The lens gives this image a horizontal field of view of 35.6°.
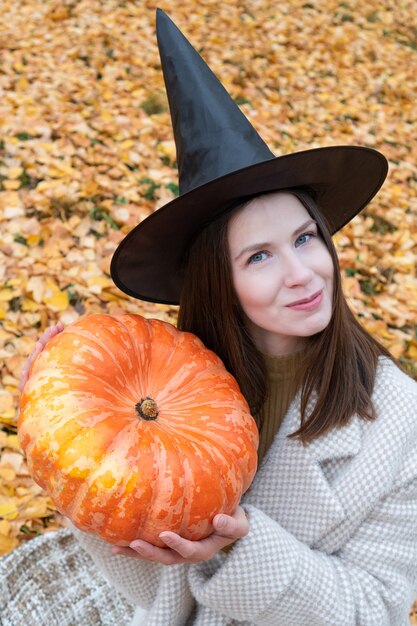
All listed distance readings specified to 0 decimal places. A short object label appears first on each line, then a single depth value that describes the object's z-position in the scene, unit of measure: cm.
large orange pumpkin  132
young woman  162
